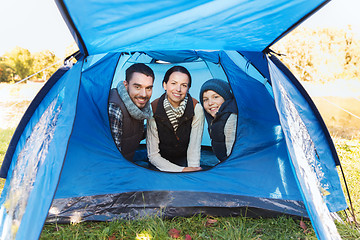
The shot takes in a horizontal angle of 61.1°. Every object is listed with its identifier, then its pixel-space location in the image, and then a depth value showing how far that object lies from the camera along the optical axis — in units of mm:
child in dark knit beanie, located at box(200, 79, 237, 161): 2273
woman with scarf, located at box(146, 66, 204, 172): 2393
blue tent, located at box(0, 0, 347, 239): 1286
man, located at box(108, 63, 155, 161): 2178
